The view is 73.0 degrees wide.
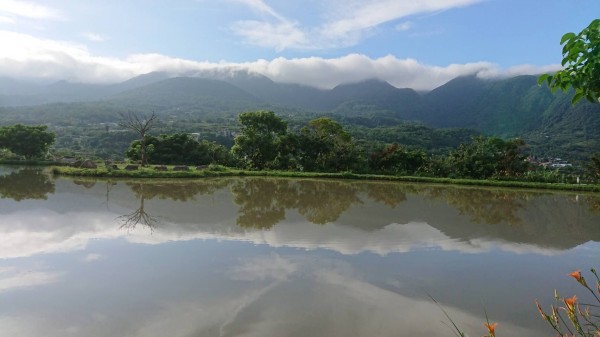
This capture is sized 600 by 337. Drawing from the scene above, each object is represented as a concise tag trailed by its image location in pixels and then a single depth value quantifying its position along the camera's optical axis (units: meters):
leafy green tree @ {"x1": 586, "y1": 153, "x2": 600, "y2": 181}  28.80
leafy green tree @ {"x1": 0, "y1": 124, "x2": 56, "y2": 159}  34.22
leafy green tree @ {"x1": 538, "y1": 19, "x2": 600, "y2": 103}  2.30
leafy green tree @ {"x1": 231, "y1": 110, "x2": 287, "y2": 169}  31.34
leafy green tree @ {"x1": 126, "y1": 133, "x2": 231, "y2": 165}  32.94
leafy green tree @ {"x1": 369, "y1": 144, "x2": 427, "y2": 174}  30.75
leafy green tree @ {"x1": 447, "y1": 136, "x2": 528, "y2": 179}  28.16
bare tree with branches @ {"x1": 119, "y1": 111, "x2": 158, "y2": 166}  28.82
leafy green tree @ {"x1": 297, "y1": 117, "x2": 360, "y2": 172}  30.50
